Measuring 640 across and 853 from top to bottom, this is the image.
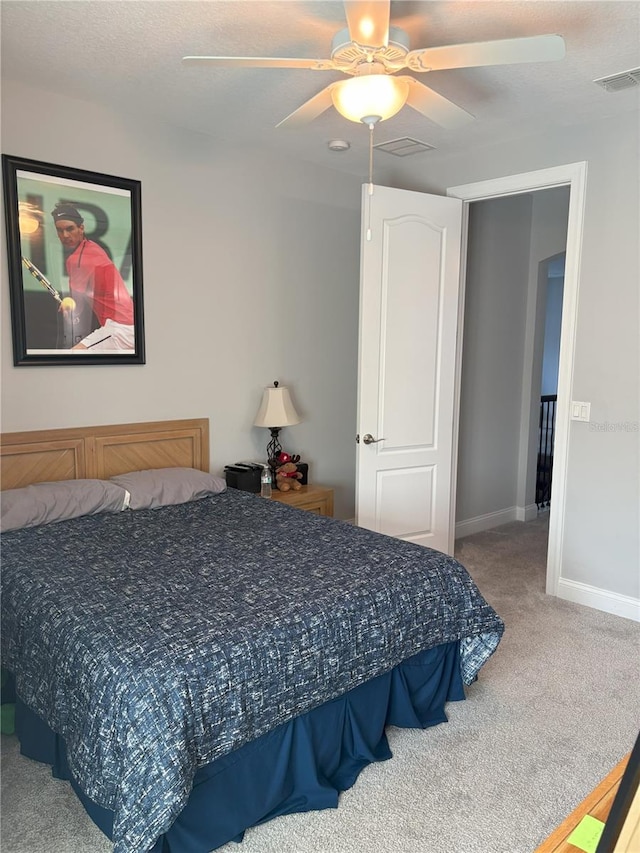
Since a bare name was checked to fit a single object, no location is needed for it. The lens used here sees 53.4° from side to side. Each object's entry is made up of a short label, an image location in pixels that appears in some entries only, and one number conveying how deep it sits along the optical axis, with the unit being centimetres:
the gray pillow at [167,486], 317
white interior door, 386
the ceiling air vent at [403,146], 384
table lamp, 396
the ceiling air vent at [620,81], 281
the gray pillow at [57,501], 275
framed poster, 304
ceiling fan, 194
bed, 168
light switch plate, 362
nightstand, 381
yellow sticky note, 126
